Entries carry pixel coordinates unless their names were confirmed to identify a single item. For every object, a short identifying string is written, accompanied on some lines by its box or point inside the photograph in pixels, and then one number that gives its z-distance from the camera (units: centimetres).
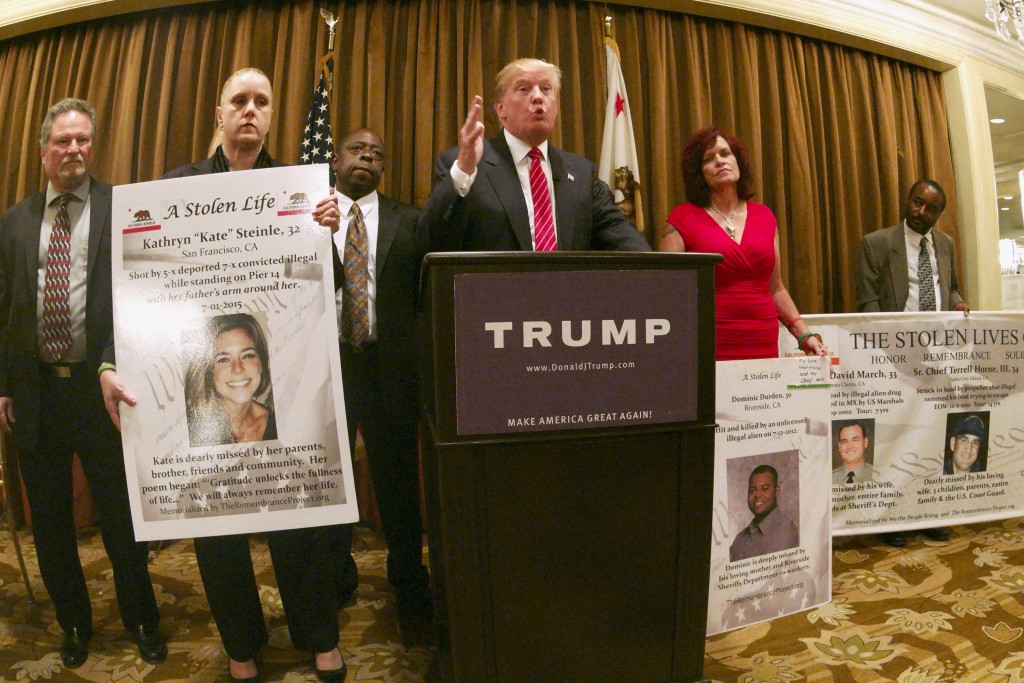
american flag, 212
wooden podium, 85
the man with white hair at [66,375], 152
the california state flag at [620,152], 271
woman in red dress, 198
